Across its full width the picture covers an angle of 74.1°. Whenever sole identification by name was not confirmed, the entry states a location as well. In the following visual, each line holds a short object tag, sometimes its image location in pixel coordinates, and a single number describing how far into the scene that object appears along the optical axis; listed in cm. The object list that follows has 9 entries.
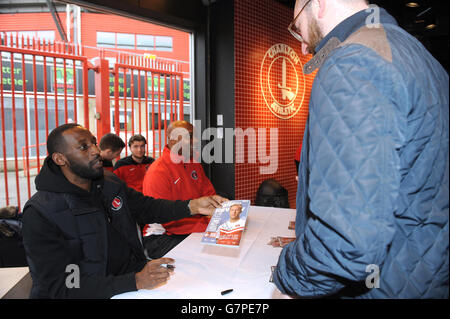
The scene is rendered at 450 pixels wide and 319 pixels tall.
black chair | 446
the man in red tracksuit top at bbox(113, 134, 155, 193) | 407
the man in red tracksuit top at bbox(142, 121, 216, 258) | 221
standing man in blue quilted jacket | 62
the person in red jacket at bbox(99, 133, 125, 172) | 362
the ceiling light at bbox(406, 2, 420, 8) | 371
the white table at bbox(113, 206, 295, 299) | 118
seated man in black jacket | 124
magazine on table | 145
